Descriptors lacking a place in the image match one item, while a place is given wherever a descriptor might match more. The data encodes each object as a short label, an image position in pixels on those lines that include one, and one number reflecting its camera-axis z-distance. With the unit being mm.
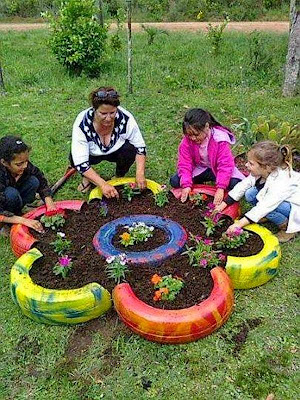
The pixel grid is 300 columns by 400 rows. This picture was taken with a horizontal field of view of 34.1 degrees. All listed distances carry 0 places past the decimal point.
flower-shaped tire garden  2625
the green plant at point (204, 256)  3006
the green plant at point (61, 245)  3254
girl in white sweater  3264
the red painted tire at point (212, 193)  3568
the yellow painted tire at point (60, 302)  2717
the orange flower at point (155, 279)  2846
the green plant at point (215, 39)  8285
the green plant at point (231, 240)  3213
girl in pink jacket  3525
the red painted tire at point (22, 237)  3303
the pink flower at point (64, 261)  2982
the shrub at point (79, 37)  7254
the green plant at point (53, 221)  3537
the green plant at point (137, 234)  3250
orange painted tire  2584
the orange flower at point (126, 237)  3248
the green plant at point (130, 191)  3891
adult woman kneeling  3555
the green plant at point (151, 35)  9281
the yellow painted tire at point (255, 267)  2967
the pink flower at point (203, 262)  2968
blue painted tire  3090
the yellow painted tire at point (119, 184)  3891
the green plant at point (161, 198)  3768
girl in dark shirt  3303
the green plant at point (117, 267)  2916
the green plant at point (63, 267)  2986
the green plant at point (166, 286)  2758
